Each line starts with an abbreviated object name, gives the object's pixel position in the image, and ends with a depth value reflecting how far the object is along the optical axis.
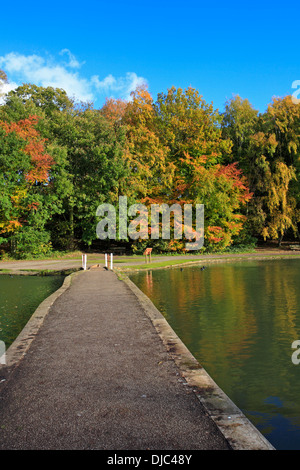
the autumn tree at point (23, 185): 32.97
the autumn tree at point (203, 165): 37.72
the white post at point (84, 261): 22.86
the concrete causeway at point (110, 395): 3.65
